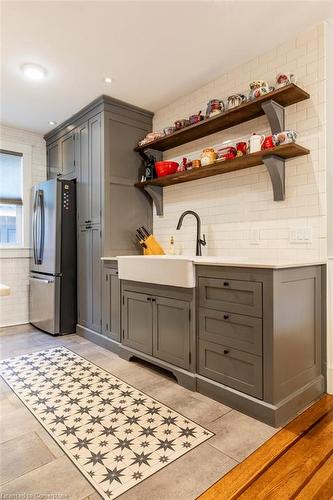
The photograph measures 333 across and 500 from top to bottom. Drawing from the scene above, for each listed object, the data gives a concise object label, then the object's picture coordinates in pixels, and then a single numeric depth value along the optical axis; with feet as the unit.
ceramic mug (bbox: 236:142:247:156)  8.27
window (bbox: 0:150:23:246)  13.55
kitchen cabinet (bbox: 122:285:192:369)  7.54
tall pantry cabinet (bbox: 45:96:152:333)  10.75
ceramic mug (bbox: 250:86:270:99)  7.43
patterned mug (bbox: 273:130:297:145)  7.06
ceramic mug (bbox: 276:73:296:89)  7.16
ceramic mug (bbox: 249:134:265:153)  7.69
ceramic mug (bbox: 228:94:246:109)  8.11
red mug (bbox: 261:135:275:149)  7.43
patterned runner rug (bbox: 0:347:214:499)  4.78
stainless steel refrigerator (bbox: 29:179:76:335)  11.89
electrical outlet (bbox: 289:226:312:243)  7.28
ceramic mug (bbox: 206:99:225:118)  8.61
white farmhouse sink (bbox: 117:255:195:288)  7.21
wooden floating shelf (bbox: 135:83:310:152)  7.16
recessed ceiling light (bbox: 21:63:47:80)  8.83
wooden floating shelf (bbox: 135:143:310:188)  7.18
